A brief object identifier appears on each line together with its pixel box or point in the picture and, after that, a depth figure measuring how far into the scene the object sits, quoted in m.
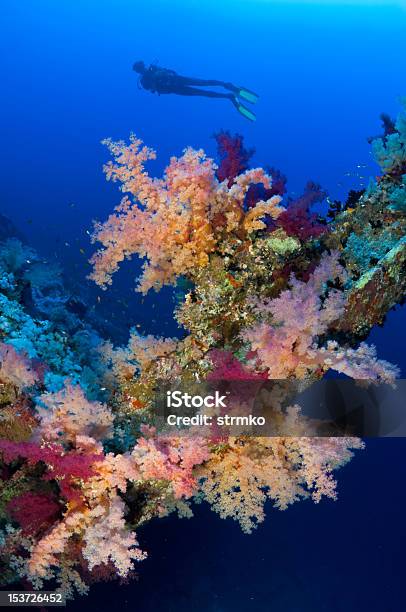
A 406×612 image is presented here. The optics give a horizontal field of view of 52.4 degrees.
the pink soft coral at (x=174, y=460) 3.21
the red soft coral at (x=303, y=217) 4.43
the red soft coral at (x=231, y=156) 4.53
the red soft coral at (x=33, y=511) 3.36
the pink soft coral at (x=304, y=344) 3.50
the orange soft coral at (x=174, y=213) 4.28
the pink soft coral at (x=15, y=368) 3.56
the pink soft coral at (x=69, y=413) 3.36
